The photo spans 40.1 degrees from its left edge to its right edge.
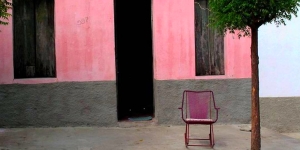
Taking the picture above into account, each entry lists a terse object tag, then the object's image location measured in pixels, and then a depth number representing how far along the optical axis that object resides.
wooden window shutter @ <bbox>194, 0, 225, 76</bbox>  9.39
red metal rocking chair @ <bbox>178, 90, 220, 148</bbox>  7.57
